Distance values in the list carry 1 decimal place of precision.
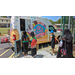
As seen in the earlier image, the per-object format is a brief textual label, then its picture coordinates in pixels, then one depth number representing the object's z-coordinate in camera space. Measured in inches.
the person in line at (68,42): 119.8
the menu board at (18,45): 155.5
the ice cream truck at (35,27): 181.8
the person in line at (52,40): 171.0
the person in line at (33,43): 152.3
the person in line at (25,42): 161.0
